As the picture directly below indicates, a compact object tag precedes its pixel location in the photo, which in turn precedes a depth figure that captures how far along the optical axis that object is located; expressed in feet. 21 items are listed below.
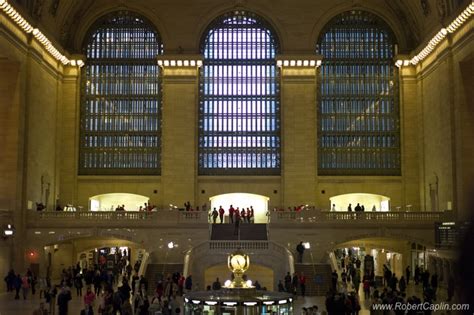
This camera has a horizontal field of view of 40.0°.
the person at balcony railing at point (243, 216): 120.02
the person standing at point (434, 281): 88.30
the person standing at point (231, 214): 117.50
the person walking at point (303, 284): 88.96
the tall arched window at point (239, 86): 135.95
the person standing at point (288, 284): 87.35
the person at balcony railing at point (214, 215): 116.78
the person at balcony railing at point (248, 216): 119.14
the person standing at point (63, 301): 60.85
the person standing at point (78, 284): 90.39
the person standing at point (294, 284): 86.84
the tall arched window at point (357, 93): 135.95
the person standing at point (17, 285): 85.30
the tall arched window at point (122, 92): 136.26
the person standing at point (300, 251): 102.83
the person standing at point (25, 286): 84.89
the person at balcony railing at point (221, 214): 117.59
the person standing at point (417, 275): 101.86
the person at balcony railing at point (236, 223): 111.54
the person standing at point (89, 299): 60.99
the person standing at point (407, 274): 104.81
